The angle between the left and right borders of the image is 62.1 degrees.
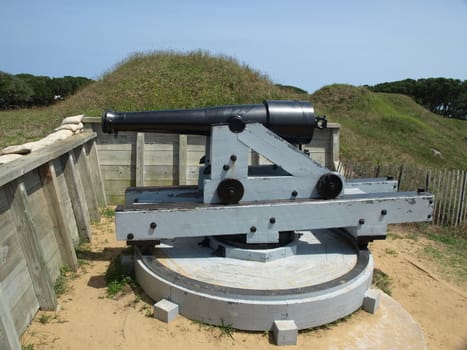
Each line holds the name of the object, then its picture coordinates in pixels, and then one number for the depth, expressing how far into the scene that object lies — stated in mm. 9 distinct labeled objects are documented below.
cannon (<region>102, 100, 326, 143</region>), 3627
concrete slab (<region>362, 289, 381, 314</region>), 3498
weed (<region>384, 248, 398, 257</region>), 5371
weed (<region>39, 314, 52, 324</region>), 3251
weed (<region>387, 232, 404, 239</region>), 6145
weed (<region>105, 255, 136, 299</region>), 3791
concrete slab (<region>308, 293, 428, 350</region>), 3096
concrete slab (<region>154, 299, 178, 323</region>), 3219
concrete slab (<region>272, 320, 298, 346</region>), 3004
